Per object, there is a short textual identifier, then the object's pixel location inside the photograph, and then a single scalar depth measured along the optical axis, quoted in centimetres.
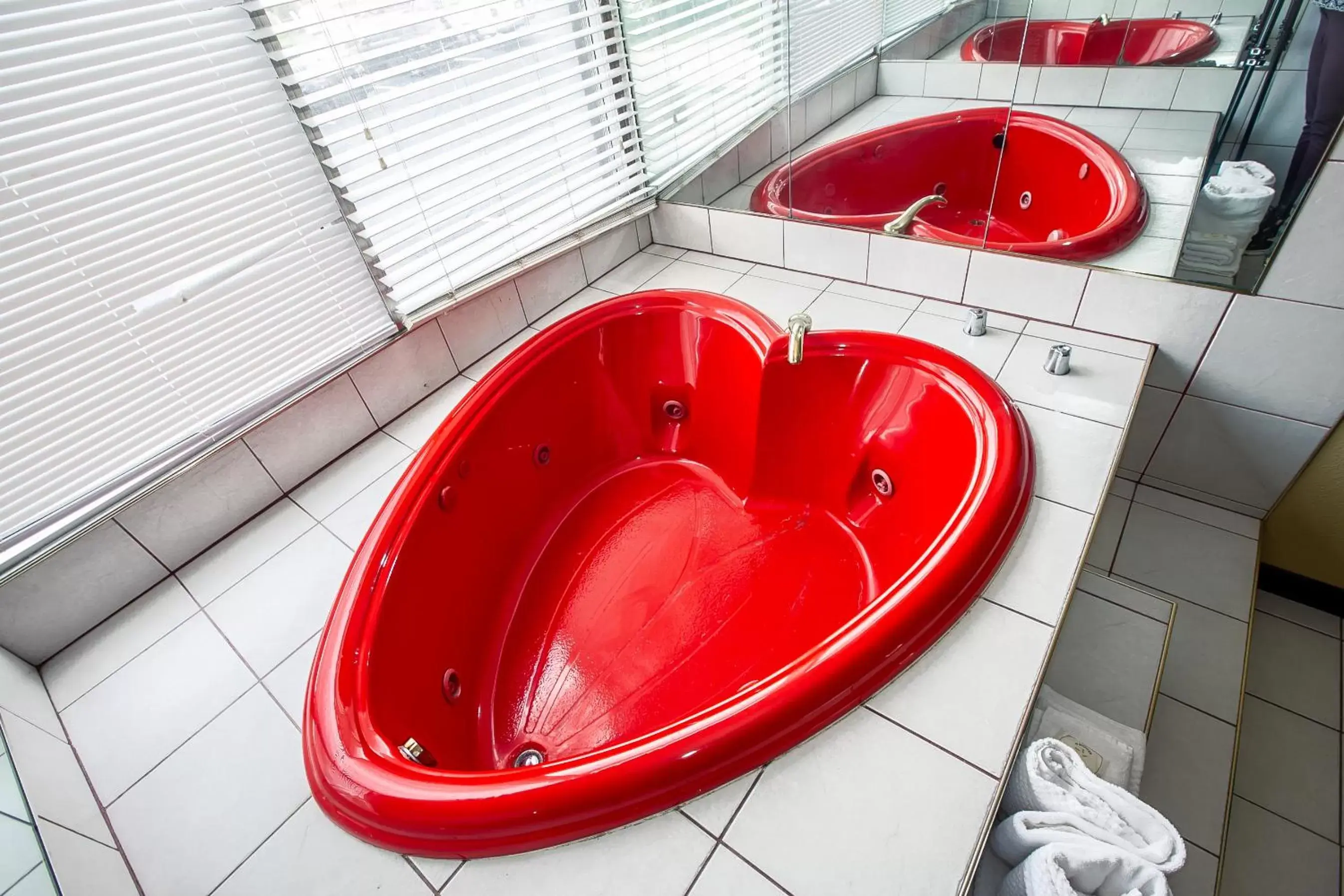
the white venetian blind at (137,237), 89
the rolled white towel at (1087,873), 69
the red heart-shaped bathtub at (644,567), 78
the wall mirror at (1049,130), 110
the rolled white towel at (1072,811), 73
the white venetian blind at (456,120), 116
